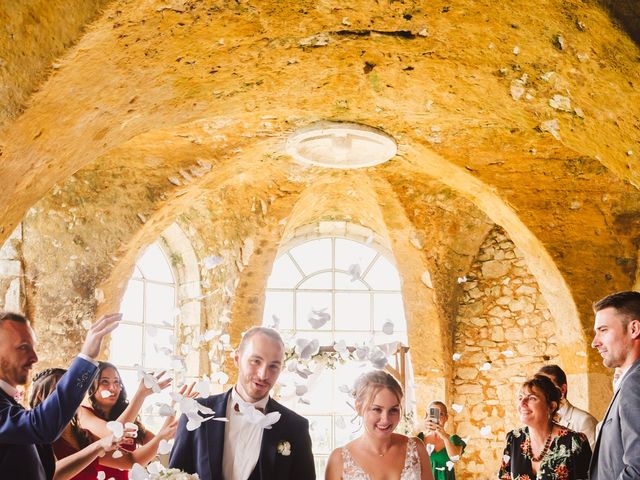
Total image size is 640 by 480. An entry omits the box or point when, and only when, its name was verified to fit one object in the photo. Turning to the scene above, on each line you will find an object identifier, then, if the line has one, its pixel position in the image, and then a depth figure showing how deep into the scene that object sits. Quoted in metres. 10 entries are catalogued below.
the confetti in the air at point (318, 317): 4.25
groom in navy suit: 2.96
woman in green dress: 6.54
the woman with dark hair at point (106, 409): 4.16
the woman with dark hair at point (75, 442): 3.97
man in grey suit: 2.83
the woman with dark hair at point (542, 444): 3.75
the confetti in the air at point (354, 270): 4.55
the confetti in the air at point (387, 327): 4.39
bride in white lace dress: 3.26
